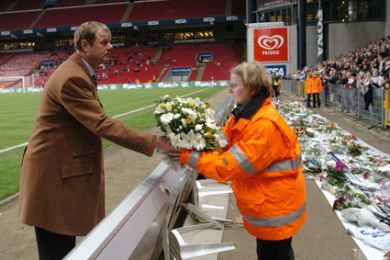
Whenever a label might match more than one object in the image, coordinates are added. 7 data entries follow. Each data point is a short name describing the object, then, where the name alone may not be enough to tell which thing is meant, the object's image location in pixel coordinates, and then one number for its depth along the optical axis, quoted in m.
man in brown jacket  2.72
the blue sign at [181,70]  58.59
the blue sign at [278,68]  20.16
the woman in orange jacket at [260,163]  2.68
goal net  55.78
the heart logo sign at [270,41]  19.73
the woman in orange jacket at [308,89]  21.00
